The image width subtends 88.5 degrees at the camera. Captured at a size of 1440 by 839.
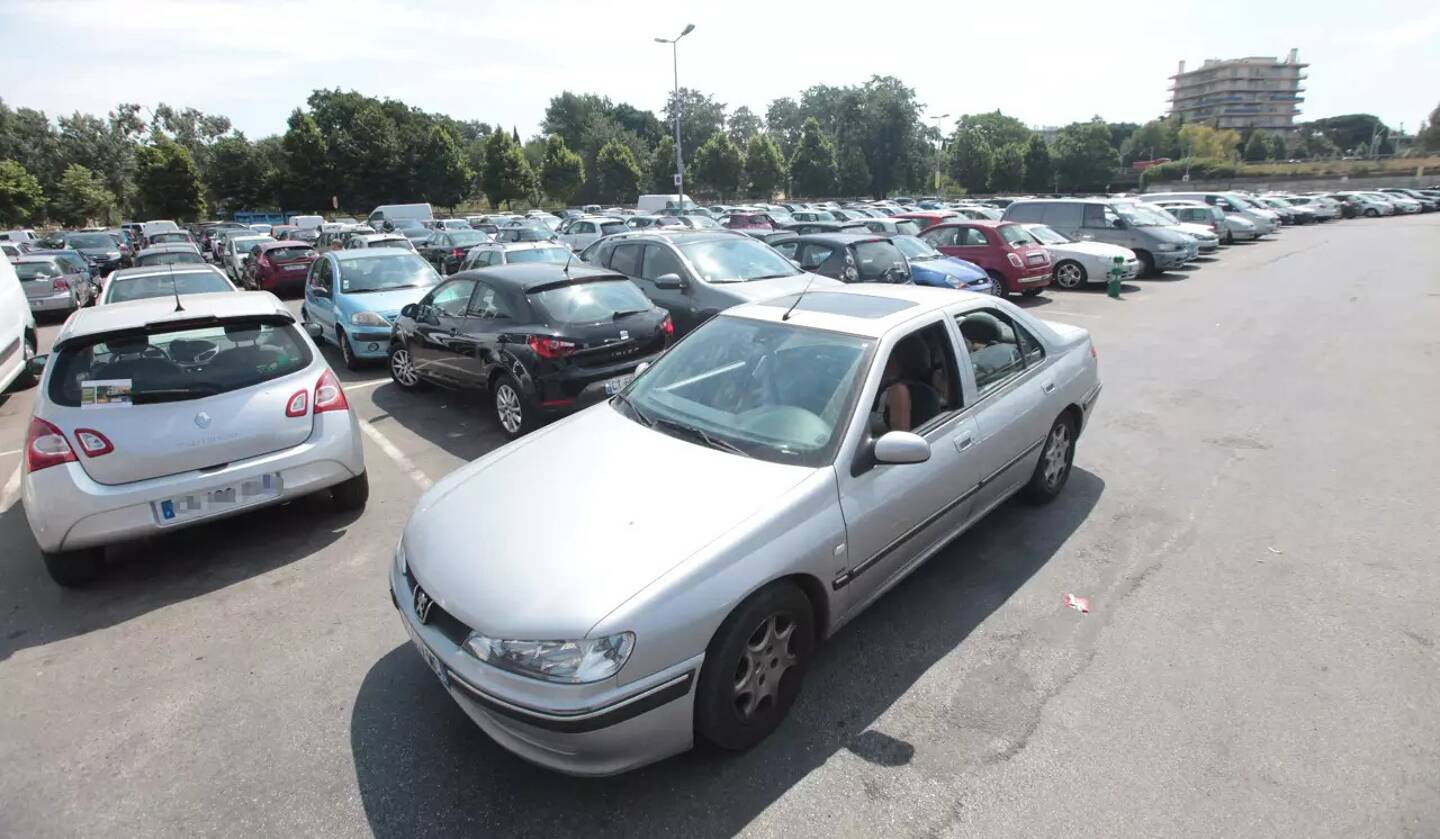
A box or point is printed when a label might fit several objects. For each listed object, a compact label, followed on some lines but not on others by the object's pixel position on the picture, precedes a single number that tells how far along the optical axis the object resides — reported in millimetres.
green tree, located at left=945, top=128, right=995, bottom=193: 66438
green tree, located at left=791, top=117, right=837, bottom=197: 66625
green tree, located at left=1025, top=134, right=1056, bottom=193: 65312
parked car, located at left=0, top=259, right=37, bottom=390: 8562
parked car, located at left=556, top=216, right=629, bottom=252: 21202
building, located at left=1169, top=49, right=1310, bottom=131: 158625
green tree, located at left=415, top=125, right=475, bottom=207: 57750
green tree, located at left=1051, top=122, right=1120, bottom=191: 64562
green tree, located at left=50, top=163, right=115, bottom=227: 54594
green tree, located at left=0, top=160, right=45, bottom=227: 45875
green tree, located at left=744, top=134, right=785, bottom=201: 63750
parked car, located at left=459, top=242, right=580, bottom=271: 12547
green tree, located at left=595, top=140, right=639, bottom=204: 64500
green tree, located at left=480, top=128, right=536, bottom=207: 56594
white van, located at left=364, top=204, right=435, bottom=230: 36500
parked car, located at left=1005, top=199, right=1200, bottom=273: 17156
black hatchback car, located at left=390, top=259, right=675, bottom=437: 6602
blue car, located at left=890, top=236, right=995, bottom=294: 12289
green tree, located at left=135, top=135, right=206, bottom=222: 52094
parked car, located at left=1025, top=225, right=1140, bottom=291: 15562
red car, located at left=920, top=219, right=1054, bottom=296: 14125
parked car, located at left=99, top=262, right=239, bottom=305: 9852
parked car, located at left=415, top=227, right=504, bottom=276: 19578
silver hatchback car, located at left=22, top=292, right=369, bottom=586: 4102
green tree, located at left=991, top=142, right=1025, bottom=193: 65812
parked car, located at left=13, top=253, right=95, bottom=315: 15555
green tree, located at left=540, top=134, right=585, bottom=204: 60547
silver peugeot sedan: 2496
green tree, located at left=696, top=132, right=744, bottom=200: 61281
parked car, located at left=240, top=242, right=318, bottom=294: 17234
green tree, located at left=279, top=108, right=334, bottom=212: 54969
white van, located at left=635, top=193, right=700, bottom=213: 39656
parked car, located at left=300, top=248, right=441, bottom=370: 10008
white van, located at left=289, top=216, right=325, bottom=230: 36016
